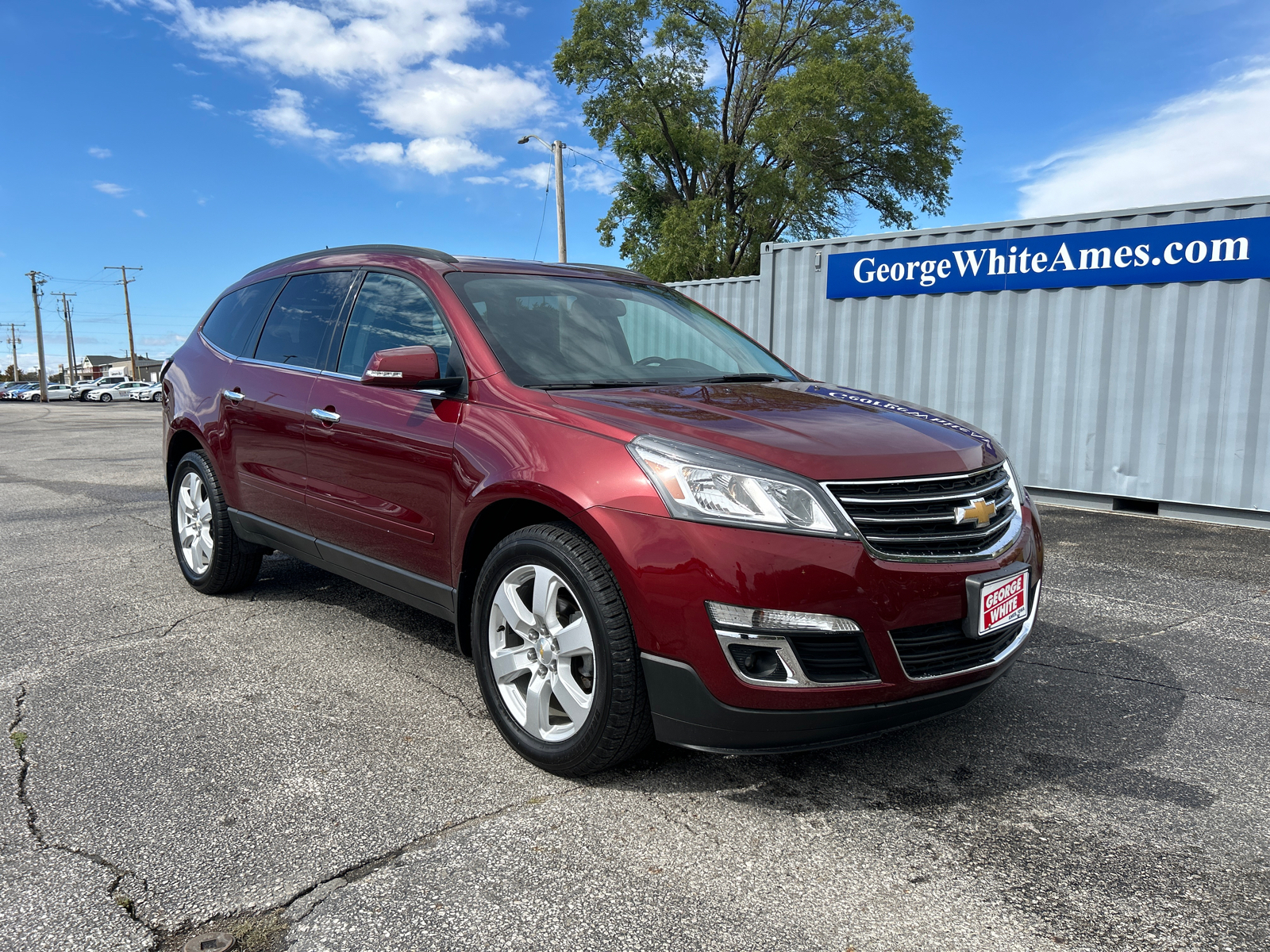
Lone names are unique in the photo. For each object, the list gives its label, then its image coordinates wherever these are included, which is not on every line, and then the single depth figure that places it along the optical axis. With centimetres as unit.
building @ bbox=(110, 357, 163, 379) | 11938
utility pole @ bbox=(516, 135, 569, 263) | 2617
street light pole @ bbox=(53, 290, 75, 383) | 8561
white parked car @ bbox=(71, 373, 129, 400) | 6588
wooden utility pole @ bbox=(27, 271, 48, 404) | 6725
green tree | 2878
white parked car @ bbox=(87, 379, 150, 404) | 6319
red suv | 238
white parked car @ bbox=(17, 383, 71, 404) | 6666
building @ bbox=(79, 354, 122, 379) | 13138
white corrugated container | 754
